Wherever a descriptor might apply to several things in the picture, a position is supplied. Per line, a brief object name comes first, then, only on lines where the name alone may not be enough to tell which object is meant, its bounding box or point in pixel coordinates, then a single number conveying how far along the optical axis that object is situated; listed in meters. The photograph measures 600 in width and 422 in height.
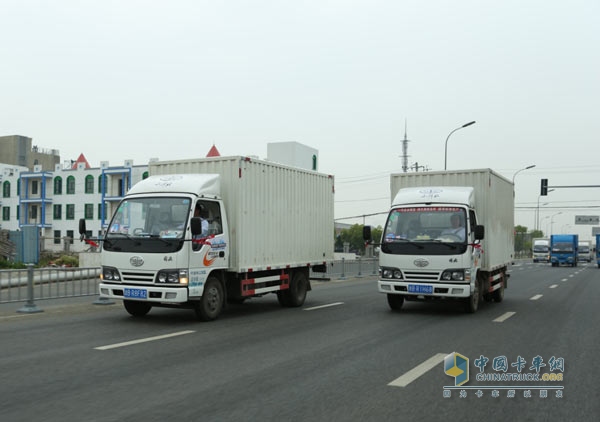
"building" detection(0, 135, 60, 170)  90.72
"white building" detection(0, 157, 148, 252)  64.88
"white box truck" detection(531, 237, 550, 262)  67.12
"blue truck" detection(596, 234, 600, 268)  51.48
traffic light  49.39
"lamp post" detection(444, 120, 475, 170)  36.84
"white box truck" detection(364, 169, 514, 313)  11.94
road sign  104.50
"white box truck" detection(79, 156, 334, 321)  10.47
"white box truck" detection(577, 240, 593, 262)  73.38
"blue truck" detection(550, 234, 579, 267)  52.28
